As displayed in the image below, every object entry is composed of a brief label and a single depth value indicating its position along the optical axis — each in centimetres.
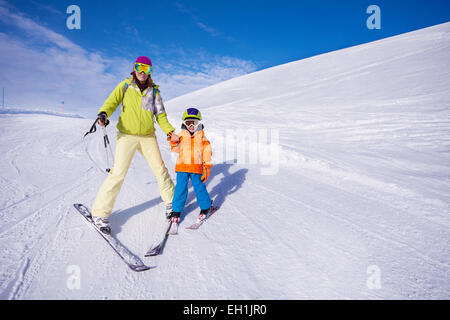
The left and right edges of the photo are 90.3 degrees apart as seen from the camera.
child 297
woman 267
